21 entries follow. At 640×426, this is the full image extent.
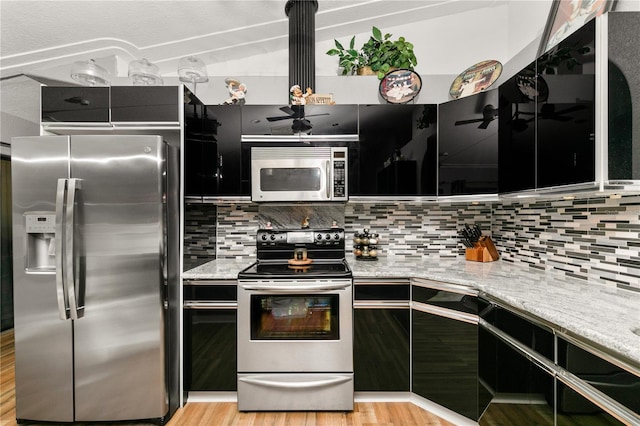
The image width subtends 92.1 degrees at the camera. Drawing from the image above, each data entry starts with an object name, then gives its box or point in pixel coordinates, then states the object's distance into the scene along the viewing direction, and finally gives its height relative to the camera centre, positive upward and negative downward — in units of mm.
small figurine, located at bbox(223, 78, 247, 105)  2524 +985
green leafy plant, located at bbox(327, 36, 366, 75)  2605 +1302
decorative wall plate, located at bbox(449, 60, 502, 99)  2348 +1034
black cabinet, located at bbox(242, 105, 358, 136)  2344 +694
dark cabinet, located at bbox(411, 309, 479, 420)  1777 -924
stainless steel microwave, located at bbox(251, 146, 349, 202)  2271 +270
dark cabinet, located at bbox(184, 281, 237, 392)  2051 -836
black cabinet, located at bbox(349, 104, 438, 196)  2320 +442
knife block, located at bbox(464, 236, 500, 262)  2441 -336
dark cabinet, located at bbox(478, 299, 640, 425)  965 -650
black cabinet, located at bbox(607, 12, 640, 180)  1160 +432
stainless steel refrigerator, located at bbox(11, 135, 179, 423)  1808 -416
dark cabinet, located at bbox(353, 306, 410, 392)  2021 -879
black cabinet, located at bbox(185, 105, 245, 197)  2346 +466
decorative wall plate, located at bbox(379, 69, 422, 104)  2457 +986
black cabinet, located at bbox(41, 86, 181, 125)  2086 +726
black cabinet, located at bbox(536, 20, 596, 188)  1248 +427
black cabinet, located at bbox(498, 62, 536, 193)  1613 +453
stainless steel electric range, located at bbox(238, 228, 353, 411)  1982 -847
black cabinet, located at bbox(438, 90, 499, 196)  2066 +452
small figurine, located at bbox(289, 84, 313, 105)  2426 +904
